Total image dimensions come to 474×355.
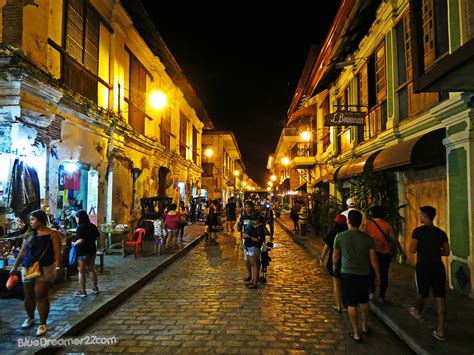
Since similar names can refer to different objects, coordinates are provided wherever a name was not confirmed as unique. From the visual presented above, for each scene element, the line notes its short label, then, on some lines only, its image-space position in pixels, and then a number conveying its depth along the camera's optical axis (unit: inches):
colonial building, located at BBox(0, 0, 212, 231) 301.0
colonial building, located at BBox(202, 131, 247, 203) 1464.1
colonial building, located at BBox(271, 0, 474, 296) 262.2
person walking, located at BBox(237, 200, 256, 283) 322.3
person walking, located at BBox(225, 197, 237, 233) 748.3
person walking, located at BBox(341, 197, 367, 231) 271.2
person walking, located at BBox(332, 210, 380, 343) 194.5
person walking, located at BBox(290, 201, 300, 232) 749.3
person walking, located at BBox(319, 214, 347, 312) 250.7
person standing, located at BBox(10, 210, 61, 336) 198.7
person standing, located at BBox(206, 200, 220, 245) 585.0
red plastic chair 429.4
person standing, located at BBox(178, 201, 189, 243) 580.0
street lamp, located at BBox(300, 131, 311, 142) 827.8
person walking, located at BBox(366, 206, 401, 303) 246.1
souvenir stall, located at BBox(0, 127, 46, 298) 268.8
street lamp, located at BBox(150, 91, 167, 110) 553.6
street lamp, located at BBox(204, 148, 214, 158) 1341.0
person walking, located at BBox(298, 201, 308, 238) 649.0
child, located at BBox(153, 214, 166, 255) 462.9
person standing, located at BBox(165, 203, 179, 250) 492.7
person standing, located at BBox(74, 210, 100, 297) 263.6
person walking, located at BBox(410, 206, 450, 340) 192.2
